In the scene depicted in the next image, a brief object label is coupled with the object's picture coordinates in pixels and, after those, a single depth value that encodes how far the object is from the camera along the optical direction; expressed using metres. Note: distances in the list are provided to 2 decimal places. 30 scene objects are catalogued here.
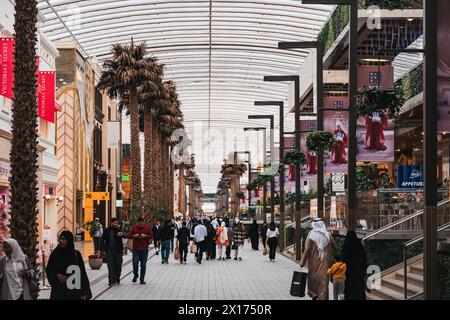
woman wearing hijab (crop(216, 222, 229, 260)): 37.94
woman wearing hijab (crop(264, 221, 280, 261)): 36.31
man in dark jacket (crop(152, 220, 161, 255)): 42.20
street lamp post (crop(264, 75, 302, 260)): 35.56
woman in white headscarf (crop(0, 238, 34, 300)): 11.49
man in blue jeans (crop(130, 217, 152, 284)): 23.53
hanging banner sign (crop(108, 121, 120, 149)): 63.16
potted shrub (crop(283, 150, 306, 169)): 33.06
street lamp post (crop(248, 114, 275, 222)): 47.95
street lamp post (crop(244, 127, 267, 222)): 61.95
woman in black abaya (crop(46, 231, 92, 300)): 12.44
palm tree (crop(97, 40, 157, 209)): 46.91
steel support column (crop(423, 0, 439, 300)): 14.36
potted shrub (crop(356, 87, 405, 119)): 17.47
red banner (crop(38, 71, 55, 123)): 35.97
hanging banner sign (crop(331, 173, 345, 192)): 32.56
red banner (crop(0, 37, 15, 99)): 27.97
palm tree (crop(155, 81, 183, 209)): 62.21
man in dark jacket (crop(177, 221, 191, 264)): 33.16
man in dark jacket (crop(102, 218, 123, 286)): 22.91
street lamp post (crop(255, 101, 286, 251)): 43.66
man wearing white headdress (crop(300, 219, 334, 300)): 16.57
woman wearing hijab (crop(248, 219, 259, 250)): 47.74
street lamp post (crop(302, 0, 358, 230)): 21.23
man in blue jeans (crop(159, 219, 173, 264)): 32.51
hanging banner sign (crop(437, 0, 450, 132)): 14.33
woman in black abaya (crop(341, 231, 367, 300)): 14.88
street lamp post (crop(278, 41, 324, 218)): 29.25
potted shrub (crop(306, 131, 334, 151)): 24.84
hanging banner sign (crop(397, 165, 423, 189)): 31.48
